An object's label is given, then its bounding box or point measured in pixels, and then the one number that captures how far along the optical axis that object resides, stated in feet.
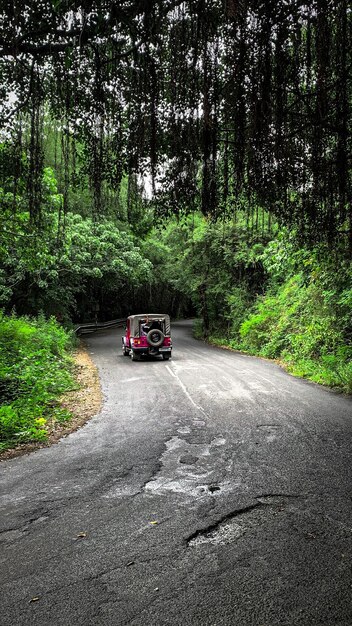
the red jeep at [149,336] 53.26
